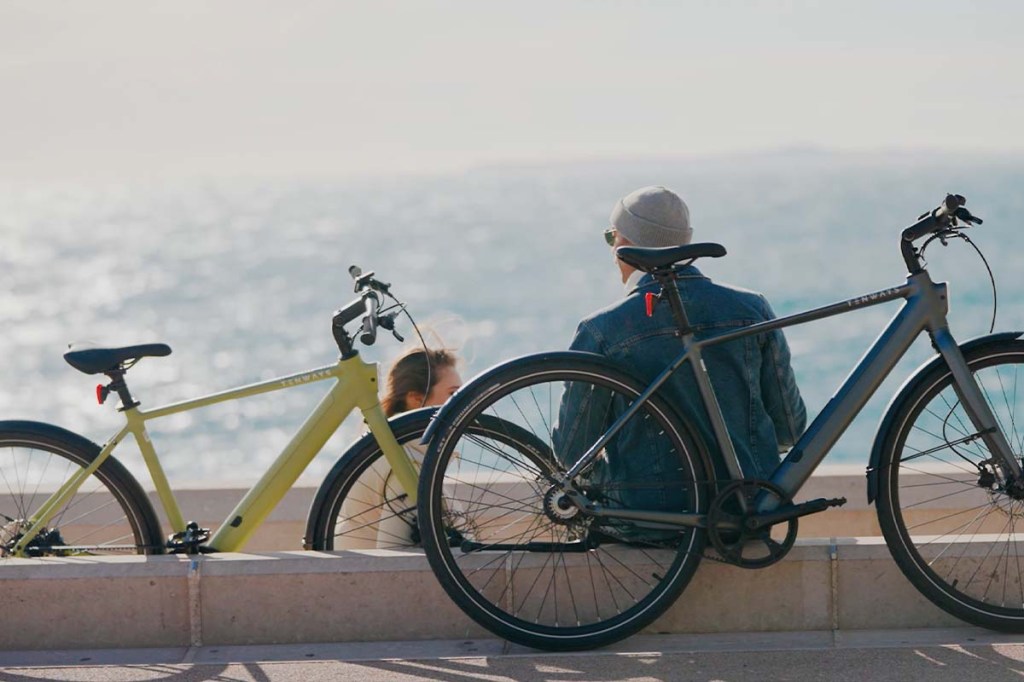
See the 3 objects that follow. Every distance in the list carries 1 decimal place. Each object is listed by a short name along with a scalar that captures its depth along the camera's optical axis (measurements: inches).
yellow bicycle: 445.8
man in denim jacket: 405.8
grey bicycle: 394.5
